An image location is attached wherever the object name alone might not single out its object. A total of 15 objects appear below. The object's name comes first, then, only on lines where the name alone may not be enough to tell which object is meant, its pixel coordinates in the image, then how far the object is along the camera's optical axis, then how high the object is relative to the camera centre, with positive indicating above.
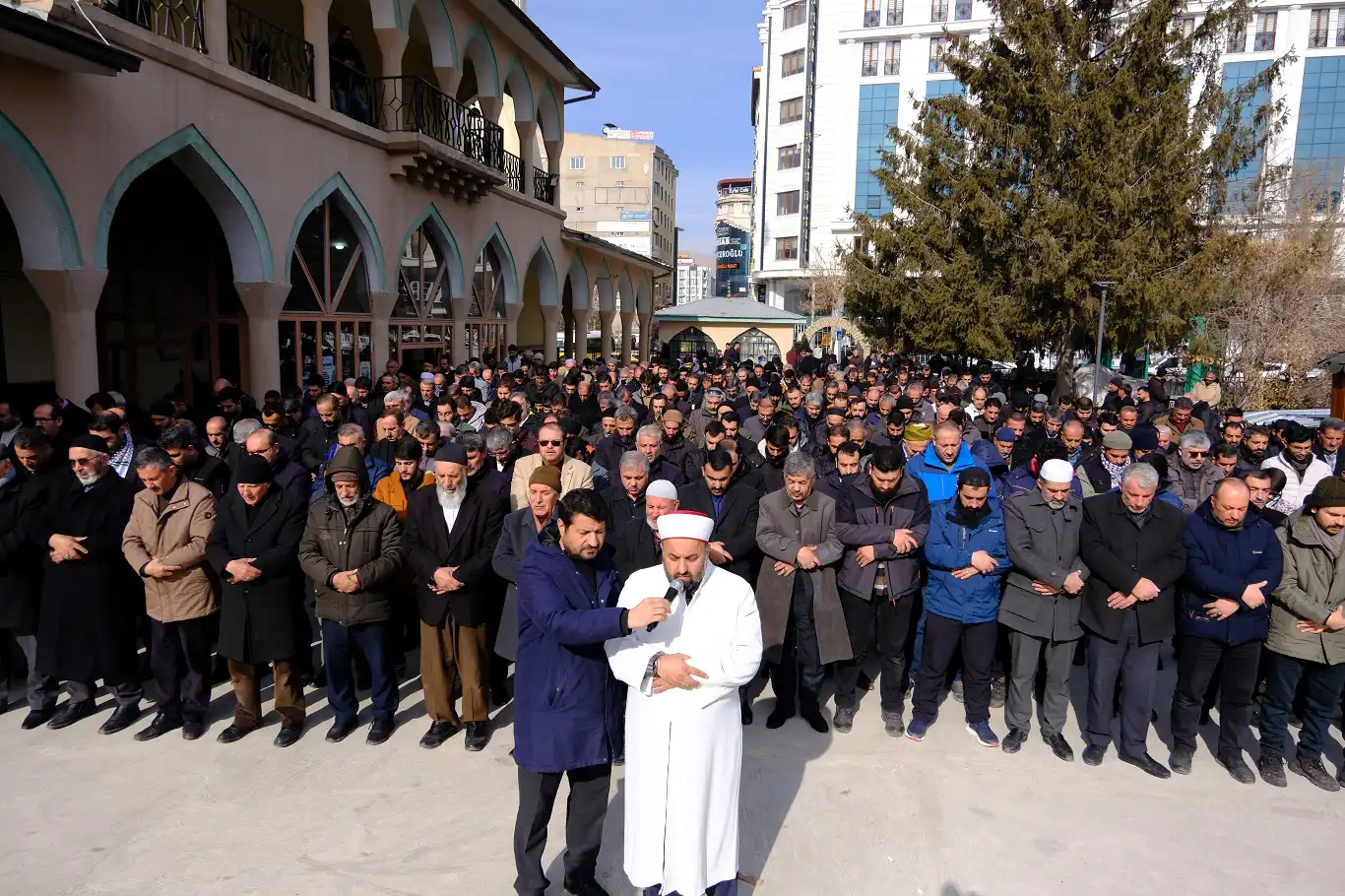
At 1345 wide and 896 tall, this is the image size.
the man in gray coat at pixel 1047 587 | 4.93 -1.36
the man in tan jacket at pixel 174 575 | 4.91 -1.37
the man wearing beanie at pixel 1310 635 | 4.66 -1.54
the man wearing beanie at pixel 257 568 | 4.85 -1.29
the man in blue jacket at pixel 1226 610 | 4.68 -1.42
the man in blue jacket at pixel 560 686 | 3.42 -1.39
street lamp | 15.30 +0.81
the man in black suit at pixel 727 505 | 5.29 -0.98
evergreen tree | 17.23 +3.86
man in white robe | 3.21 -1.41
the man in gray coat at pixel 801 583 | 5.14 -1.44
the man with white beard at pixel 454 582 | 4.93 -1.37
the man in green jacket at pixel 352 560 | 4.84 -1.25
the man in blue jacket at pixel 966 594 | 5.03 -1.45
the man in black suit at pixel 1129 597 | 4.75 -1.36
